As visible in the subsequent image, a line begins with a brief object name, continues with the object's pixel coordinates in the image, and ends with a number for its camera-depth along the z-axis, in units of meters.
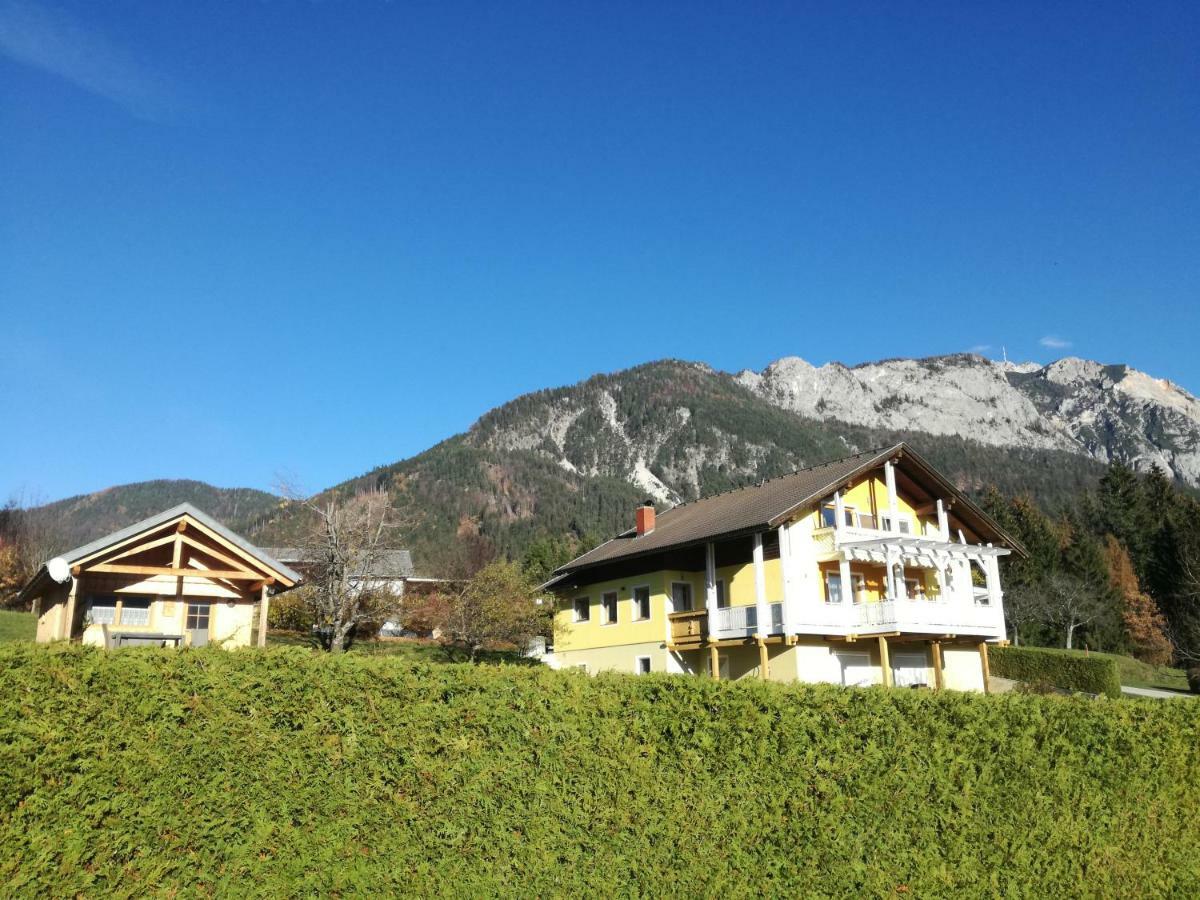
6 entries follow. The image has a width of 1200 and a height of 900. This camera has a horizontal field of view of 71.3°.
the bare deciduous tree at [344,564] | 31.44
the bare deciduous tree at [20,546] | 50.34
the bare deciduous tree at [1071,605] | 58.19
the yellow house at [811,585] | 28.41
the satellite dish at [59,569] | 16.83
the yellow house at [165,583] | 17.84
